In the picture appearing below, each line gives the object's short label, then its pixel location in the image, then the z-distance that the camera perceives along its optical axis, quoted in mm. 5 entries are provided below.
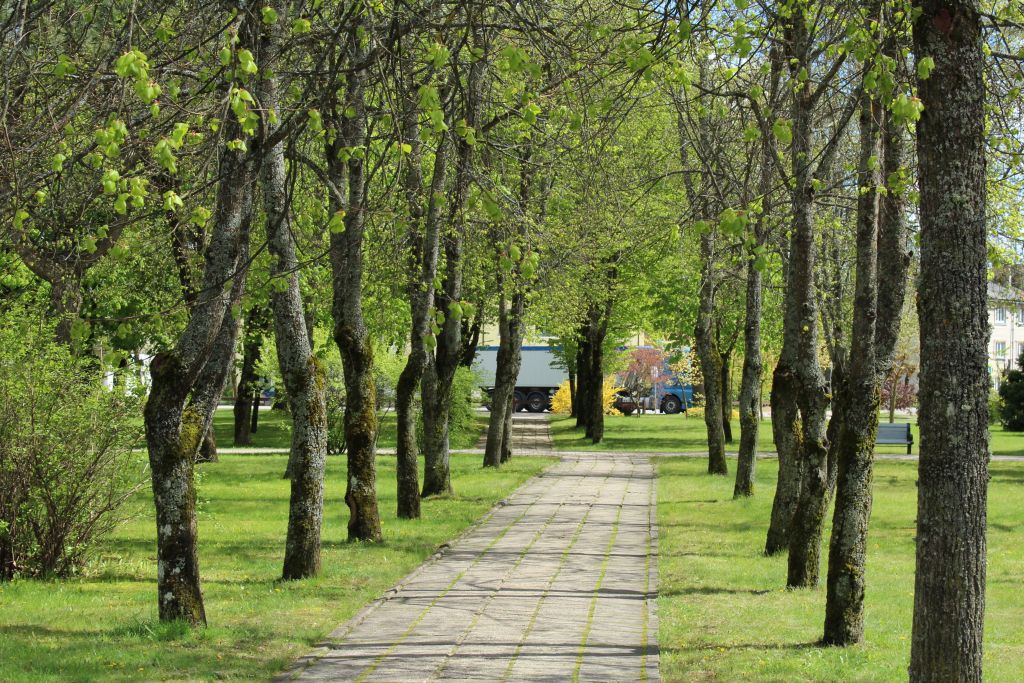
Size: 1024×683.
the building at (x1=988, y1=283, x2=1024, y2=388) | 82688
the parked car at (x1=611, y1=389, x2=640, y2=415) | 71688
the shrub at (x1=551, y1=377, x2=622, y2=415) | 67062
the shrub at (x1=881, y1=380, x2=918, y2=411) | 68562
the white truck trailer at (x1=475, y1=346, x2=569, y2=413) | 69312
